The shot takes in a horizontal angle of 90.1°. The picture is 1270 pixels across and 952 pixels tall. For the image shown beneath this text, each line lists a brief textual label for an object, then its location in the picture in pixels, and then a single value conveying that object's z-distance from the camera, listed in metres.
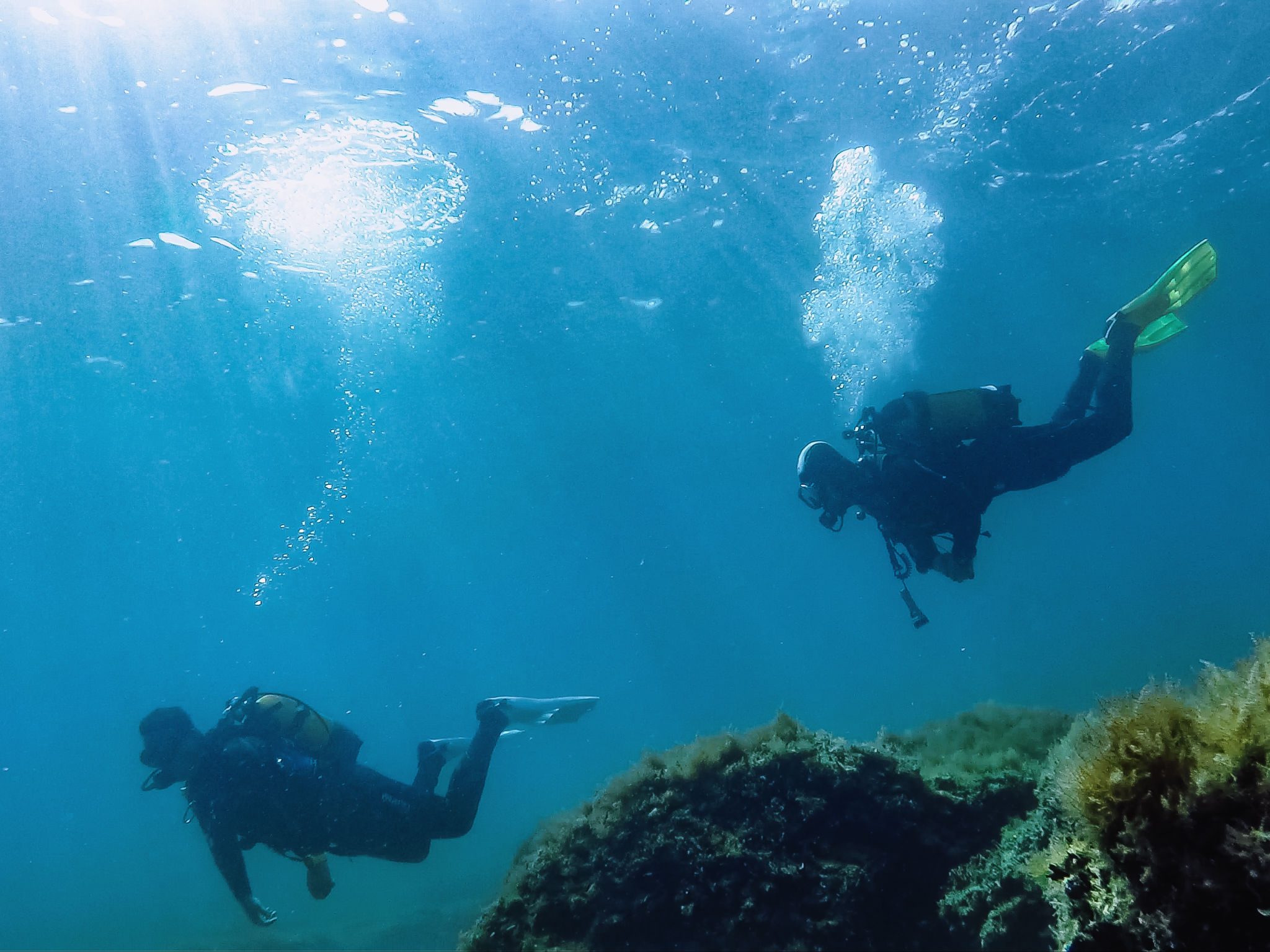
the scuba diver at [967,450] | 7.19
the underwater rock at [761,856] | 3.95
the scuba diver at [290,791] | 6.52
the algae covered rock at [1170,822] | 2.14
